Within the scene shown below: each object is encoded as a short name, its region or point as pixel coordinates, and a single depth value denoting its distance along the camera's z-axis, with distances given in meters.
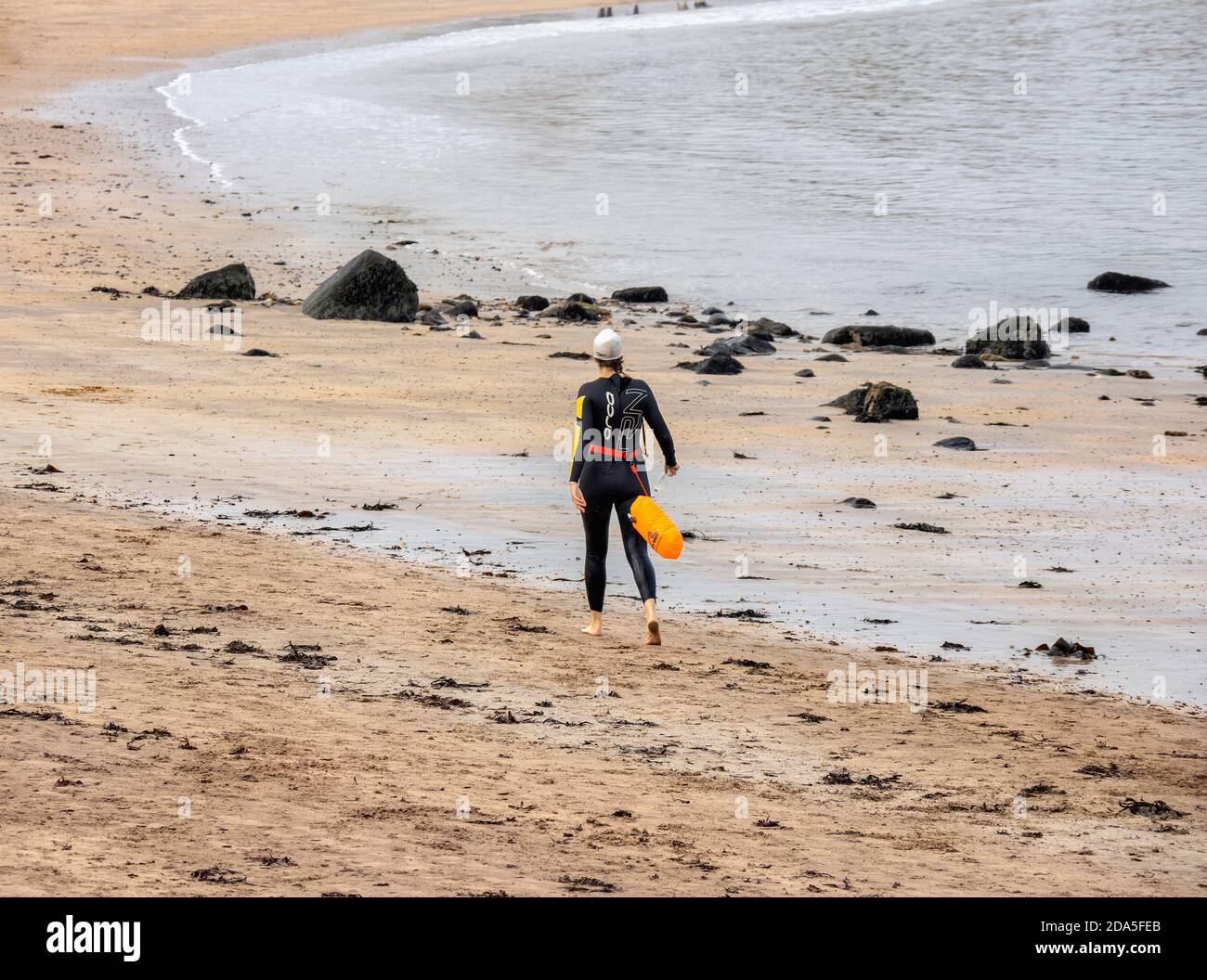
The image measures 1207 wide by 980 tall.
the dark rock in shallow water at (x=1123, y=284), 28.12
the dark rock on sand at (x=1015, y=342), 21.77
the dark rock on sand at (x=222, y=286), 22.77
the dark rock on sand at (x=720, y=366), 19.45
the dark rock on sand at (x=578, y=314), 23.47
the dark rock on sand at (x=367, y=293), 21.88
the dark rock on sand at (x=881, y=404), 16.83
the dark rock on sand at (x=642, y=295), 26.28
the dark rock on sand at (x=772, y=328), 23.38
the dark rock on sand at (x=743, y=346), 20.88
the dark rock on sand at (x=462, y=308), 23.34
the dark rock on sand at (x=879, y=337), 22.88
